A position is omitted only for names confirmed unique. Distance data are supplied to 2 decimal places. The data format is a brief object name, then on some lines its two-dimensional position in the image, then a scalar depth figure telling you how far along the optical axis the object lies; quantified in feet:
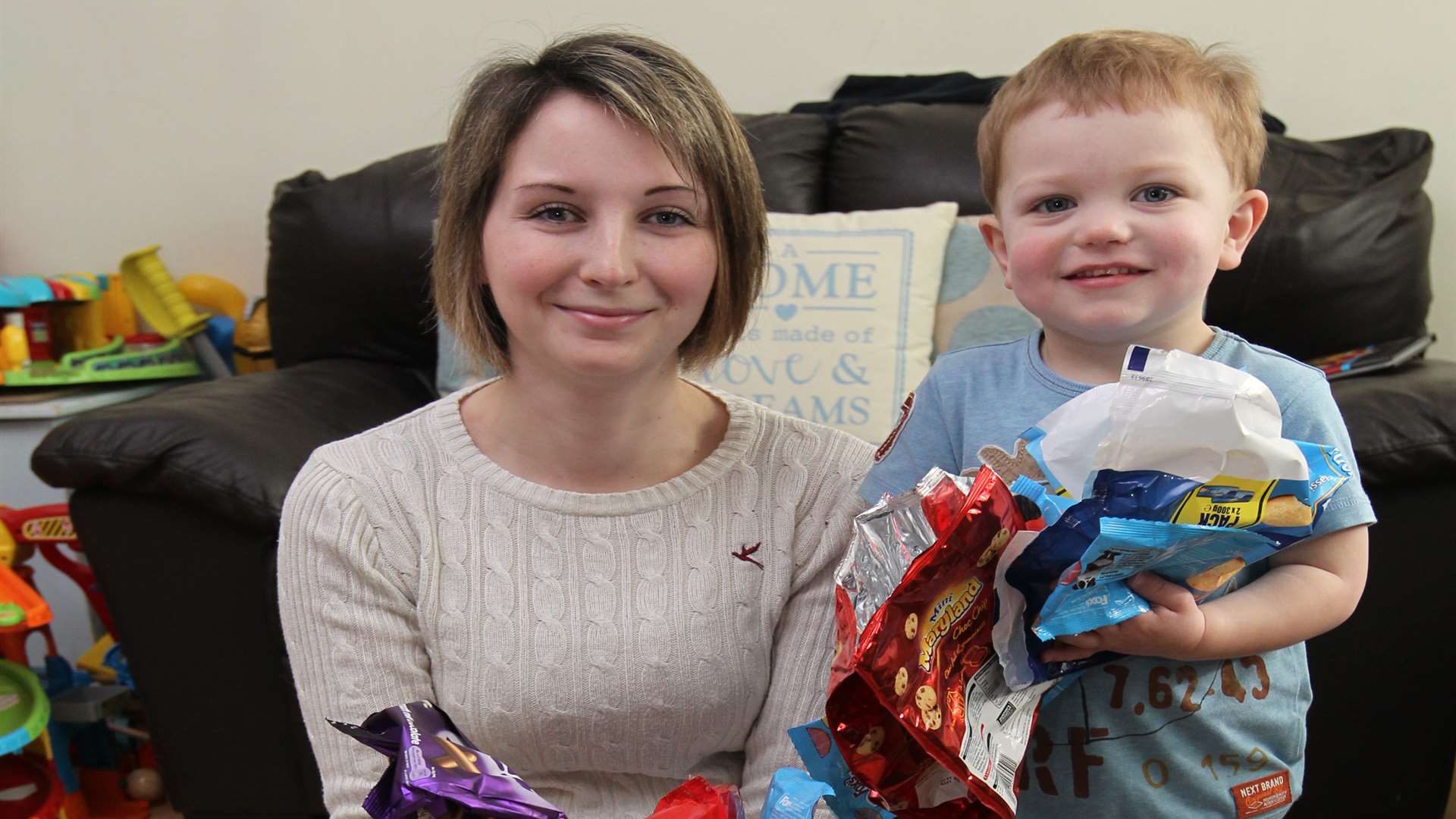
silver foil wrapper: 2.09
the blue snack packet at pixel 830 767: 2.23
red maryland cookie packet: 2.01
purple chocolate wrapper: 2.02
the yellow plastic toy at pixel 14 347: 7.09
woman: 2.93
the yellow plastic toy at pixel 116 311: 8.12
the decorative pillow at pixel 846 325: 5.80
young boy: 2.57
